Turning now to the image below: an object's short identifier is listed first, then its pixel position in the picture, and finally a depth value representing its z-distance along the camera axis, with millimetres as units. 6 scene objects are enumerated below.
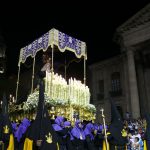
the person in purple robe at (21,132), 8961
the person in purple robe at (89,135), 10188
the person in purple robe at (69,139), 9625
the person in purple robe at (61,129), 9109
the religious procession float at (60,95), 11016
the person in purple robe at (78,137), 9734
